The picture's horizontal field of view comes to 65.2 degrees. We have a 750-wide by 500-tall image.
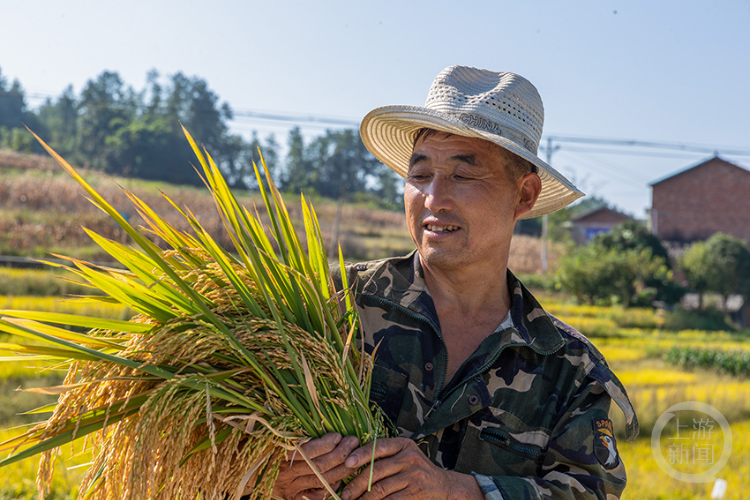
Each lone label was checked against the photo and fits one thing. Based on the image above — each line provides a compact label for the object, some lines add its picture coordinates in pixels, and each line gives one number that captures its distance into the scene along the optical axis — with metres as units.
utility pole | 33.83
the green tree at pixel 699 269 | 27.90
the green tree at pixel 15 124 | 44.81
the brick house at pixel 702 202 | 34.72
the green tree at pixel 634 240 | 29.53
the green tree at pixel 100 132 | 39.50
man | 1.72
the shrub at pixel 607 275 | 26.36
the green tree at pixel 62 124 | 47.26
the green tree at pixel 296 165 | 42.05
